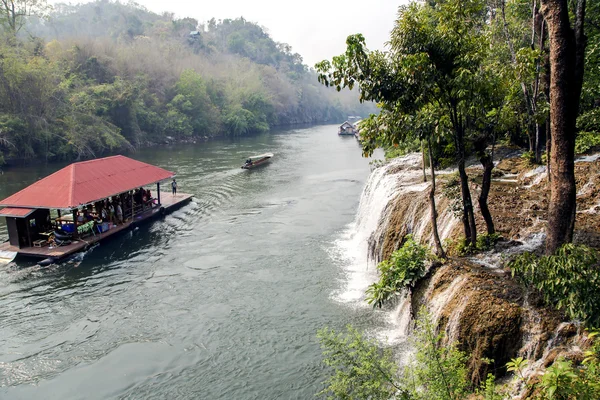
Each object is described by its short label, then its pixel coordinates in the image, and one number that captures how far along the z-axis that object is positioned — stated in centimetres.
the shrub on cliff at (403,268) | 1105
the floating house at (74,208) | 2094
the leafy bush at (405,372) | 694
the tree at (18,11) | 5431
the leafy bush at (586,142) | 1964
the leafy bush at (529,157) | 2077
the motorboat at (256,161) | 4433
